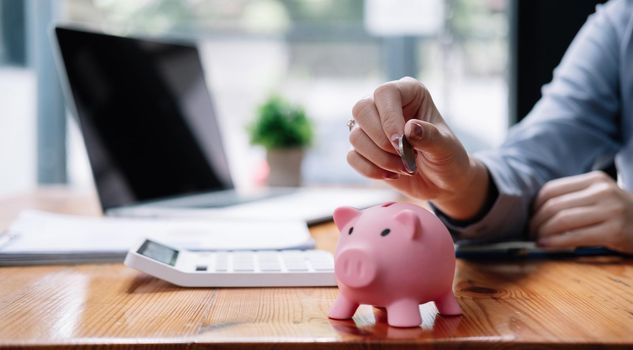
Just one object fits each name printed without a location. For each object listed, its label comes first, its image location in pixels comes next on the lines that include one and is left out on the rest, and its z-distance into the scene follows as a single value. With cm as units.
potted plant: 167
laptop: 106
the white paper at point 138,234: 75
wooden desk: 43
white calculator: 60
